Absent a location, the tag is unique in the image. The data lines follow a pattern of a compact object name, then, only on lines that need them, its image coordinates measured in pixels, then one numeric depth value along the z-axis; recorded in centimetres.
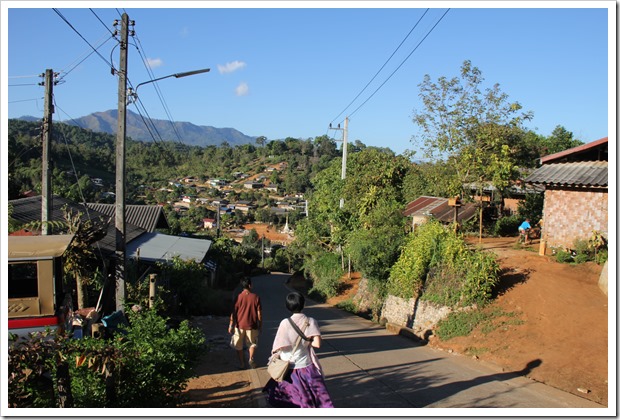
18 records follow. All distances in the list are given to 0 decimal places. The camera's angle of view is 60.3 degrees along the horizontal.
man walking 852
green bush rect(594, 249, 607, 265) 1426
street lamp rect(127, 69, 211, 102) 1132
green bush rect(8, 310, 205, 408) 522
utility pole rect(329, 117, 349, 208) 2786
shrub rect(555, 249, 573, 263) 1522
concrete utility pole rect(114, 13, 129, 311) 1019
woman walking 579
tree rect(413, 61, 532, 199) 2131
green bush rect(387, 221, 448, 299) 1527
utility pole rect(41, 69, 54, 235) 1296
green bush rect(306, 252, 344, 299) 2550
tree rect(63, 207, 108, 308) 1009
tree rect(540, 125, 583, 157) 3489
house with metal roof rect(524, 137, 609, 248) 1560
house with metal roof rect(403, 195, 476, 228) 2209
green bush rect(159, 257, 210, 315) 1457
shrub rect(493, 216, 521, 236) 2291
